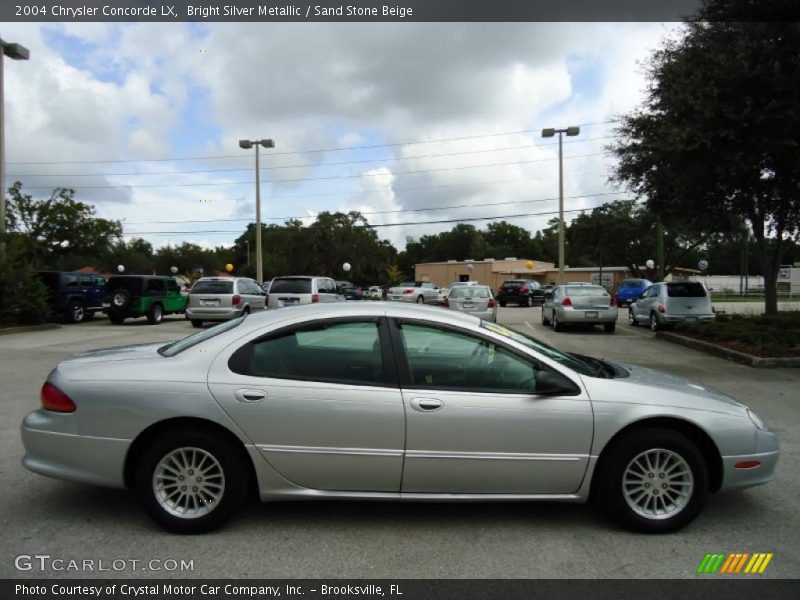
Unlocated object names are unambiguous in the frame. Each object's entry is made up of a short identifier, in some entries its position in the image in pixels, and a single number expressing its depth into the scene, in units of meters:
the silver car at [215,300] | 18.97
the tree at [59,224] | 30.88
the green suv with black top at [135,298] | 20.89
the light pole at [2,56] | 19.02
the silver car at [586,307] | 17.38
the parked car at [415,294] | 31.02
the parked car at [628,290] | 34.97
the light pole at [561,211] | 30.14
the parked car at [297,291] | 18.70
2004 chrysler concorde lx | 3.66
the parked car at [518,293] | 34.84
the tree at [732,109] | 10.96
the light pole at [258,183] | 27.08
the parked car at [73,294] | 20.70
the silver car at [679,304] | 16.58
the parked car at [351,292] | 33.43
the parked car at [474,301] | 18.53
